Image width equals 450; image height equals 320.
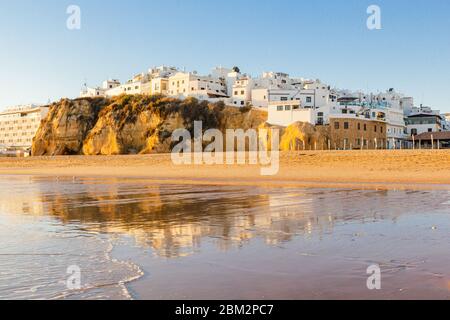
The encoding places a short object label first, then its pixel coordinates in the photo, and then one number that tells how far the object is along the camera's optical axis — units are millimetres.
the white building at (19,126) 137275
